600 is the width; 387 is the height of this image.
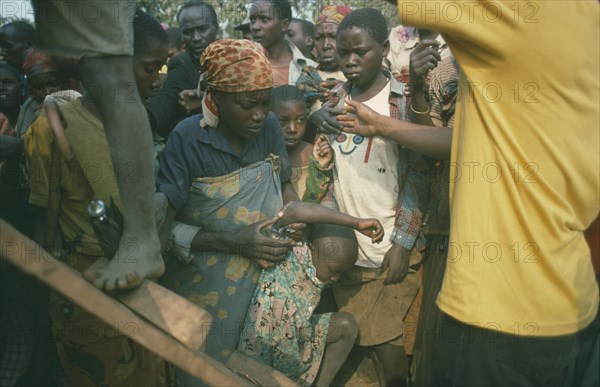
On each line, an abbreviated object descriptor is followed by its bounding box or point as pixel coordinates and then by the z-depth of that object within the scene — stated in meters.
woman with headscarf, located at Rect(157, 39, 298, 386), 2.66
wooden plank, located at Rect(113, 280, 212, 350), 1.70
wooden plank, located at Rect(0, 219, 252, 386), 1.62
